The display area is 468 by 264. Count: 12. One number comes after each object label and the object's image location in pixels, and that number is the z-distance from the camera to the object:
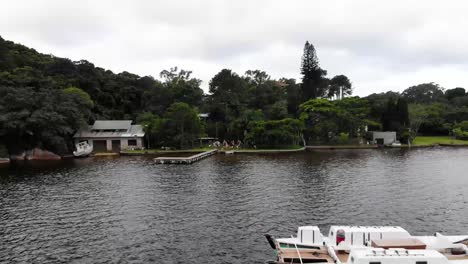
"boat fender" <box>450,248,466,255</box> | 19.62
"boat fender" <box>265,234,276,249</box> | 21.23
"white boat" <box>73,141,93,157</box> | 76.25
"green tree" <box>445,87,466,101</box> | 146.62
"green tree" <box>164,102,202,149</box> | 82.94
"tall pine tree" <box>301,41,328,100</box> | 114.44
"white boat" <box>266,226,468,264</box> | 17.80
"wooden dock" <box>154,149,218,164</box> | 63.91
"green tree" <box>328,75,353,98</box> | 136.38
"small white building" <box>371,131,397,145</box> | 96.69
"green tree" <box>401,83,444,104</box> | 155.84
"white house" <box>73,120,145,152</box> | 86.25
